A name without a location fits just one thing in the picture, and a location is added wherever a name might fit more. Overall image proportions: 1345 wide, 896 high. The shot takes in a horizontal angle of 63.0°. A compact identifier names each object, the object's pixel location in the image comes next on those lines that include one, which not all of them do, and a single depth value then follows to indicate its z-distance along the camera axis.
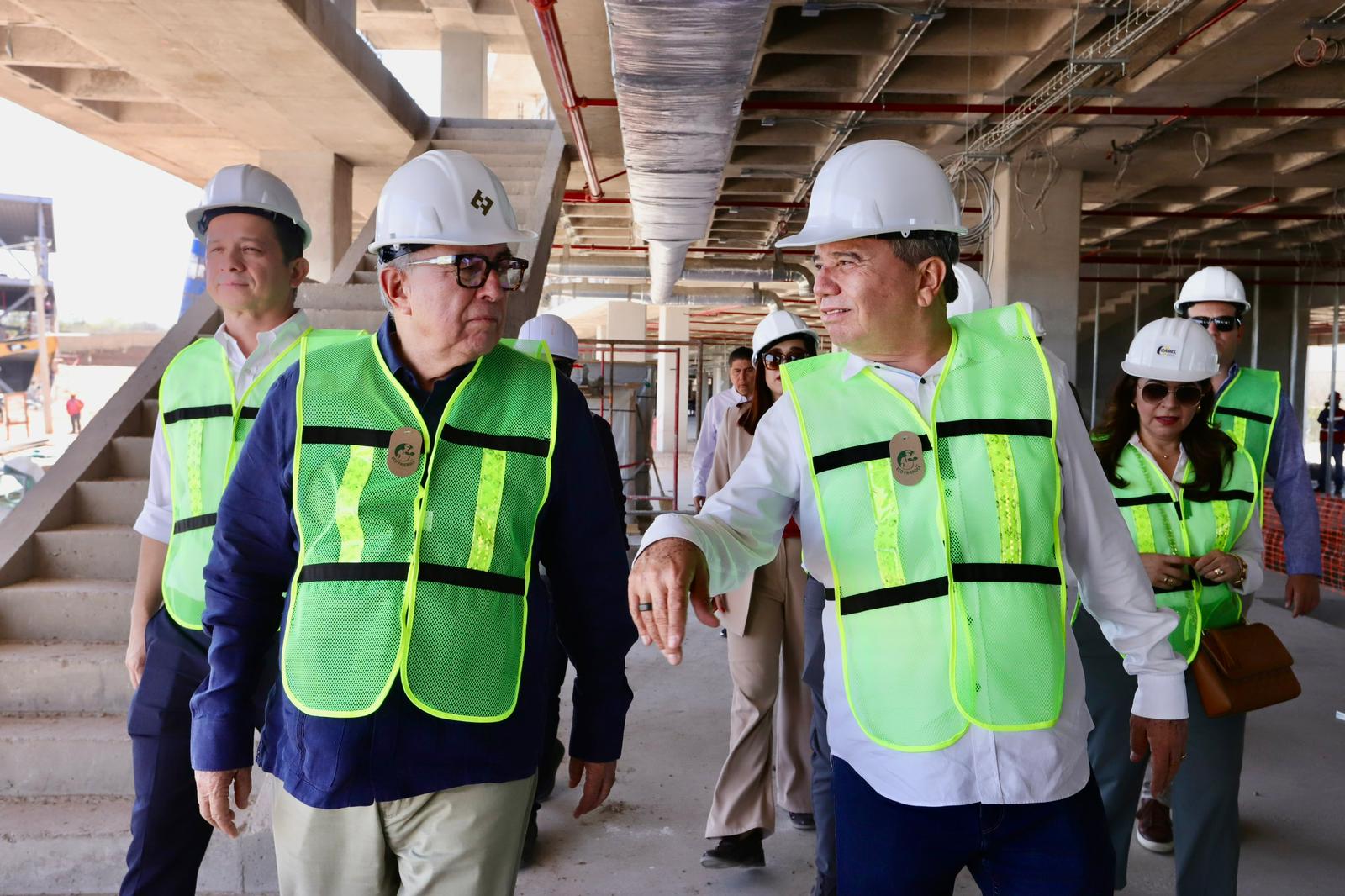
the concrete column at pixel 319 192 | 11.88
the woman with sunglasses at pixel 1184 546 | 3.02
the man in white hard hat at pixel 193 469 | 2.77
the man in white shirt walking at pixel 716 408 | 7.23
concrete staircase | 4.16
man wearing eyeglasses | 1.93
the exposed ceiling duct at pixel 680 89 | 5.36
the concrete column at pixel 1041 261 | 11.41
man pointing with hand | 1.88
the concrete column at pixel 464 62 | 16.91
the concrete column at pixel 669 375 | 29.26
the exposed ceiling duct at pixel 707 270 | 18.95
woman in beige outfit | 4.07
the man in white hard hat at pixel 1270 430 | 3.93
